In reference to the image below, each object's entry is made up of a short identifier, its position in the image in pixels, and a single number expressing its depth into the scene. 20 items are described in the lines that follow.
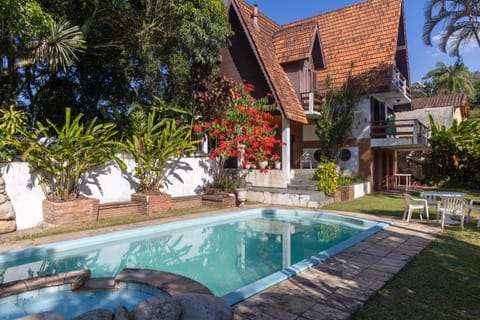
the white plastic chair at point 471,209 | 8.14
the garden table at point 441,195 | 8.20
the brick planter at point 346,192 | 14.53
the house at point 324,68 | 15.79
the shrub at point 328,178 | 13.69
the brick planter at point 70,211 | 8.27
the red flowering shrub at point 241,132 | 12.77
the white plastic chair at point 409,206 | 8.62
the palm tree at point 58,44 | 8.52
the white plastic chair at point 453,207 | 7.88
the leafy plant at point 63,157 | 8.30
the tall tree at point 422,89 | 51.07
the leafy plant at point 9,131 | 8.03
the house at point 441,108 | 27.51
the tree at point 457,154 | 19.08
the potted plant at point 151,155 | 10.73
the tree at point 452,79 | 41.53
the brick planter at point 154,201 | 10.48
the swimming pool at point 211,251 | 5.55
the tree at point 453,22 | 13.89
